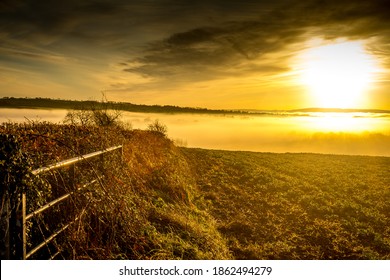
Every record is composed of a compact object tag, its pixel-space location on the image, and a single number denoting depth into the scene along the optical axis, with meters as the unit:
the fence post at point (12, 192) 3.73
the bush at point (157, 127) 22.38
